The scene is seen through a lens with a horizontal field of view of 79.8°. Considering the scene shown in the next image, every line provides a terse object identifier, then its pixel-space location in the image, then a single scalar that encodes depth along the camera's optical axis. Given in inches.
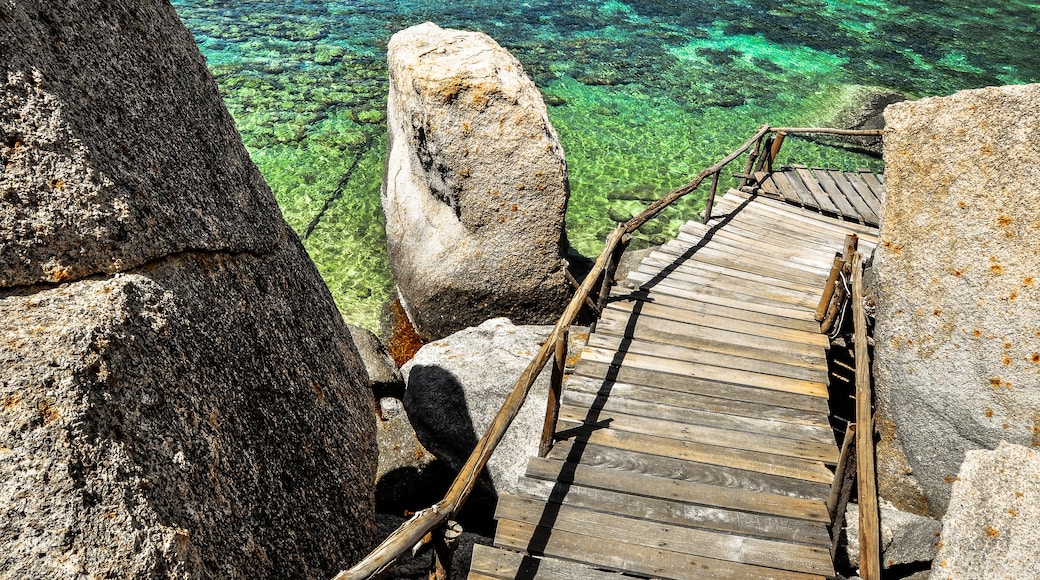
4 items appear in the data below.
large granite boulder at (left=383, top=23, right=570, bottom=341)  363.3
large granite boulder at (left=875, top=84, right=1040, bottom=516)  181.3
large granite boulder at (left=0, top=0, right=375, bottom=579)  101.3
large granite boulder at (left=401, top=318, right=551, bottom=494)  265.3
